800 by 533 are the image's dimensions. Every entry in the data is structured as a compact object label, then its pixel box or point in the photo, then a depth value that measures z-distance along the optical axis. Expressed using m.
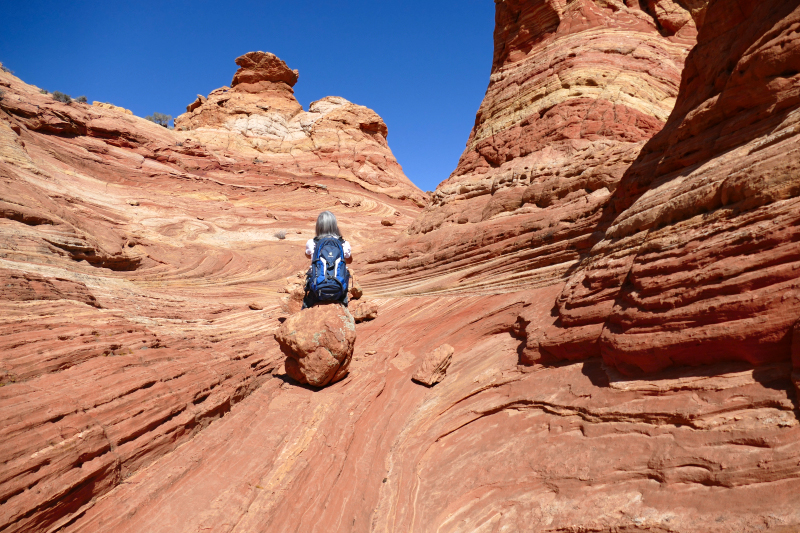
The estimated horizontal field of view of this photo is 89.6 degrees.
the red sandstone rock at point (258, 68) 37.94
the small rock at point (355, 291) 9.68
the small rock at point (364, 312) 8.55
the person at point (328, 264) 6.03
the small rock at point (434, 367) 5.97
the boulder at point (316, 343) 5.66
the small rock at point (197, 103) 38.22
